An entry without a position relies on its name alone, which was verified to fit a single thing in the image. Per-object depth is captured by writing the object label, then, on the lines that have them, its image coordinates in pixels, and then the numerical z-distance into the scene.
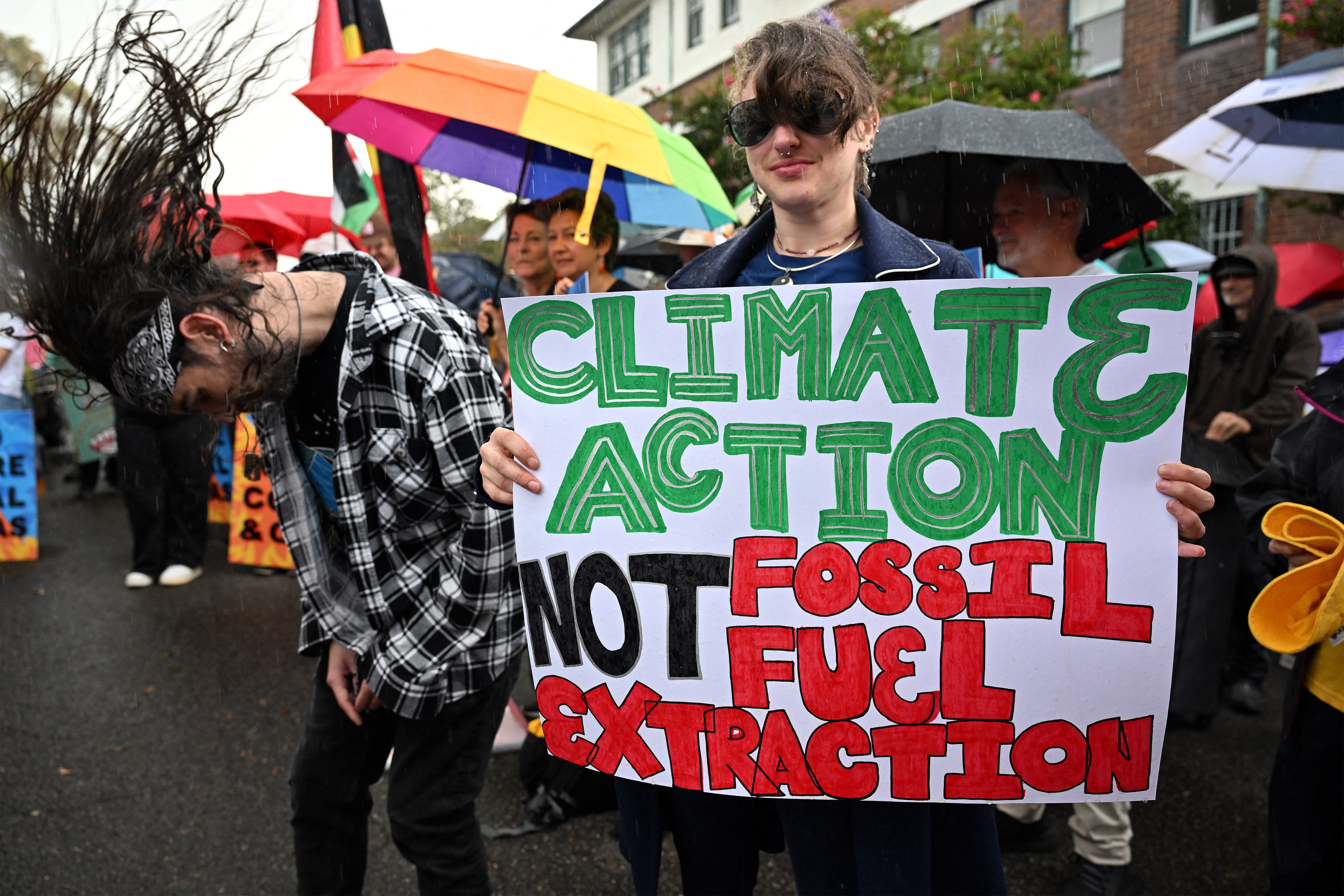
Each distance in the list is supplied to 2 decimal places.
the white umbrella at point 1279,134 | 3.55
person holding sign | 1.46
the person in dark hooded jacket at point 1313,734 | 1.98
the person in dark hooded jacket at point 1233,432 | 3.64
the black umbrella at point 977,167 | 2.94
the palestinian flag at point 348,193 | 4.32
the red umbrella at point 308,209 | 7.79
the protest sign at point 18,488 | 6.30
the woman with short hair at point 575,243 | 4.11
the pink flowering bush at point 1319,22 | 6.95
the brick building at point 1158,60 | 11.28
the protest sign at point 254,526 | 6.09
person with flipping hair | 1.64
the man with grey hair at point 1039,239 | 2.78
